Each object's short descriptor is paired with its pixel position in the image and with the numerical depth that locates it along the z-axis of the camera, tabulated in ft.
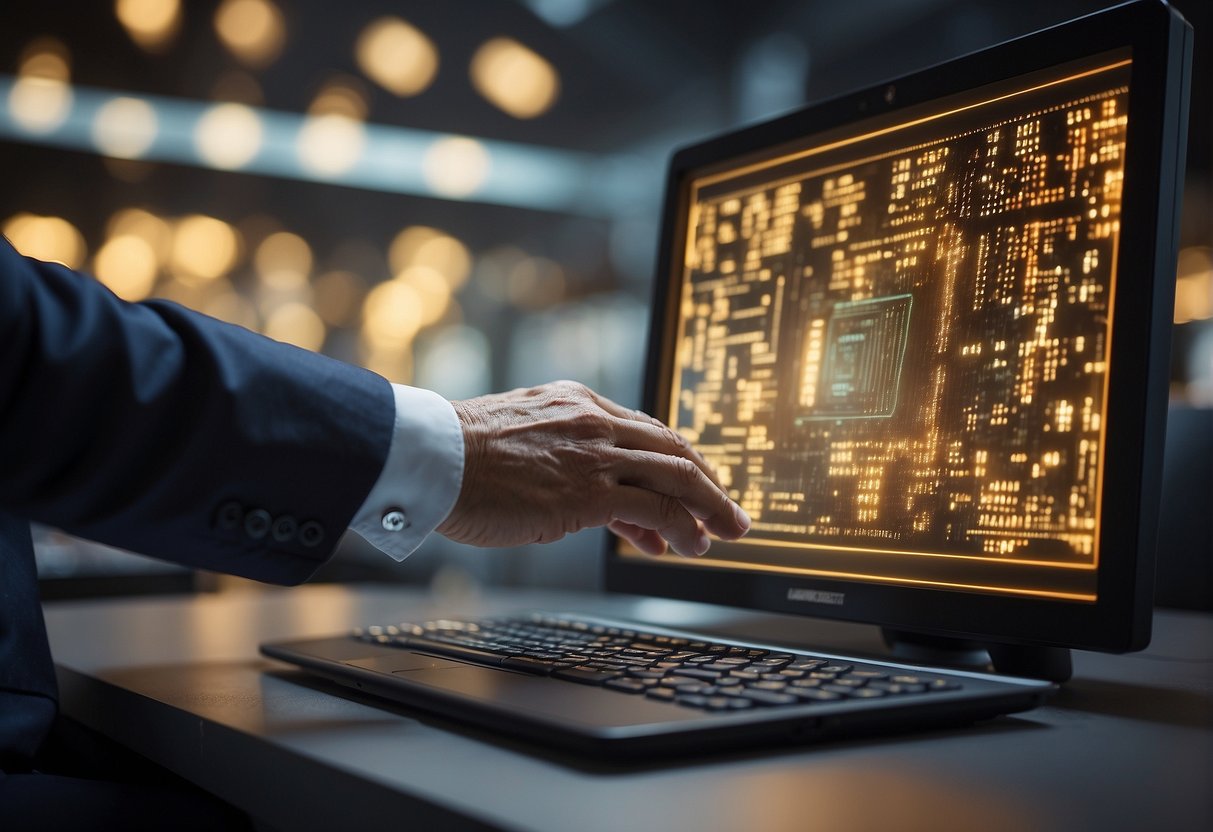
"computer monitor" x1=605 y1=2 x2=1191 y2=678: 1.89
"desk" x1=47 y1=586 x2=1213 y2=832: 1.22
